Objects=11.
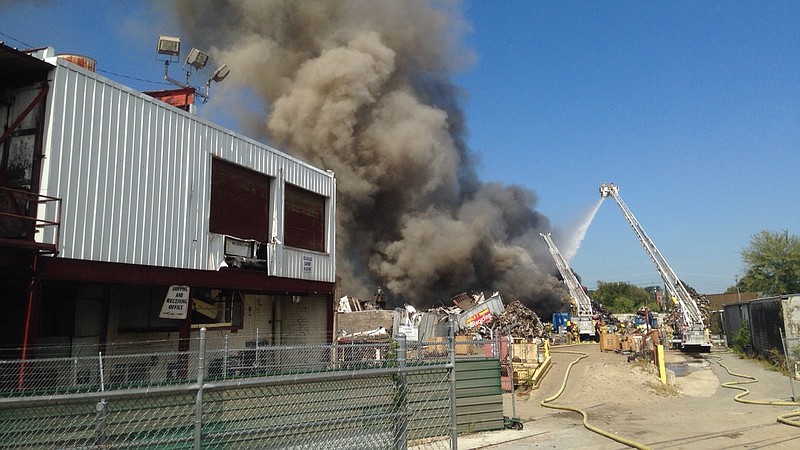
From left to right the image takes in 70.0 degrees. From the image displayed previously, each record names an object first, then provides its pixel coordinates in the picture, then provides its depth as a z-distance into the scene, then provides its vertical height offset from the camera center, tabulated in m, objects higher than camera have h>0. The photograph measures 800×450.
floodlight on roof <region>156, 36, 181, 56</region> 17.09 +8.33
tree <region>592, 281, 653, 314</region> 96.75 +4.24
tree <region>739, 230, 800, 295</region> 53.31 +4.80
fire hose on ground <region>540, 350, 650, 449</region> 8.77 -1.92
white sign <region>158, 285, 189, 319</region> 12.42 +0.50
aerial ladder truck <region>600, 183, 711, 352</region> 28.17 +1.41
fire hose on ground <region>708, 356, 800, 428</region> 10.11 -1.92
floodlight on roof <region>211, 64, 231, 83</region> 18.75 +8.24
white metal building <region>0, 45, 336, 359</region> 9.72 +2.33
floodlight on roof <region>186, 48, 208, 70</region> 17.64 +8.22
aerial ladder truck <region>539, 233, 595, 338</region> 46.16 +2.64
